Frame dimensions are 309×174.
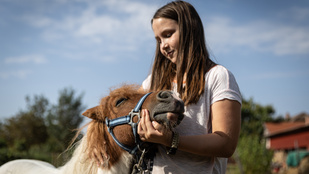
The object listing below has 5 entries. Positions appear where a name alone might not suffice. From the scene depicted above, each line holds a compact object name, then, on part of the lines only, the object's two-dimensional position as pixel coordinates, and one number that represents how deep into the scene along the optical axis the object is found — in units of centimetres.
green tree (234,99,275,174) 1414
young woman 178
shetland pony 210
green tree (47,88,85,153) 881
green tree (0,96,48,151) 857
